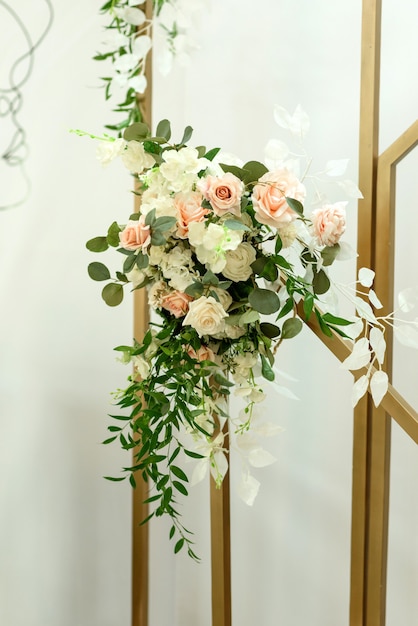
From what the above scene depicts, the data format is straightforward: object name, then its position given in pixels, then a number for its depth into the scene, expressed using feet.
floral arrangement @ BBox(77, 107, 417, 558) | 3.49
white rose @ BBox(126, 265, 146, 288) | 3.81
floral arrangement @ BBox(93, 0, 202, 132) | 5.14
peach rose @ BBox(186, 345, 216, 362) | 3.75
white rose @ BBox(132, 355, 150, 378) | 3.93
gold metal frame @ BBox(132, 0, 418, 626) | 4.31
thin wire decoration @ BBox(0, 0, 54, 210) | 5.11
